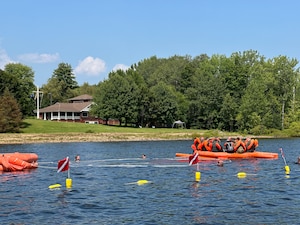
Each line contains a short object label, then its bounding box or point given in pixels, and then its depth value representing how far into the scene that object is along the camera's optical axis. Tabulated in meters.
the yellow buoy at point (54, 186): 26.80
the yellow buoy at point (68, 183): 26.98
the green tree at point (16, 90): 97.44
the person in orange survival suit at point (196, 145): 46.28
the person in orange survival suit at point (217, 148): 44.78
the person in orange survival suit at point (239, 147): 44.22
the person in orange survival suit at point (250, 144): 45.02
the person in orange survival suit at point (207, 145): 45.12
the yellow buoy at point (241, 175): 31.58
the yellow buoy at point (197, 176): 29.35
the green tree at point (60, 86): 150.50
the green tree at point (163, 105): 109.31
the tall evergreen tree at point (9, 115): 81.38
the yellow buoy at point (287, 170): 33.18
